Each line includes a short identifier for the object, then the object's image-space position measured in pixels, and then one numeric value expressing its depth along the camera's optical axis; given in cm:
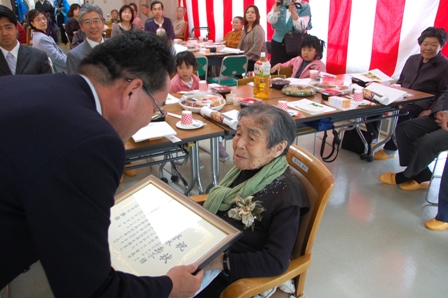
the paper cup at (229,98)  262
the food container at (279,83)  307
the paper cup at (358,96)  267
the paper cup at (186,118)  210
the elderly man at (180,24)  774
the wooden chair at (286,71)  380
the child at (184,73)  308
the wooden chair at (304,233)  109
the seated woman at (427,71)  303
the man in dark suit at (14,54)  257
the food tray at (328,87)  292
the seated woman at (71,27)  682
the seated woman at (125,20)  529
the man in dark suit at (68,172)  58
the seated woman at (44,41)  368
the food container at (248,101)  252
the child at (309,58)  356
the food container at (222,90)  287
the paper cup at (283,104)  238
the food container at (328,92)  277
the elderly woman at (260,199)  115
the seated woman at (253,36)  498
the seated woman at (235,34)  589
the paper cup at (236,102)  258
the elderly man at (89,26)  294
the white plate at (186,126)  208
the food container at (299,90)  284
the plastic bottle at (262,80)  274
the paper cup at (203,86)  280
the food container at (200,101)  241
